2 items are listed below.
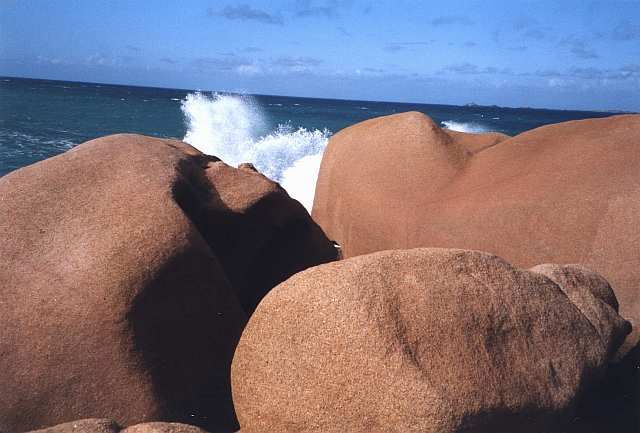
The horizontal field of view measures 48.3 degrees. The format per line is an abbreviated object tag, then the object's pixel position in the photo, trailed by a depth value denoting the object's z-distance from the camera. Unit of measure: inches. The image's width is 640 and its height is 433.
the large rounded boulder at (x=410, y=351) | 91.0
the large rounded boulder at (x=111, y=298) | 113.0
